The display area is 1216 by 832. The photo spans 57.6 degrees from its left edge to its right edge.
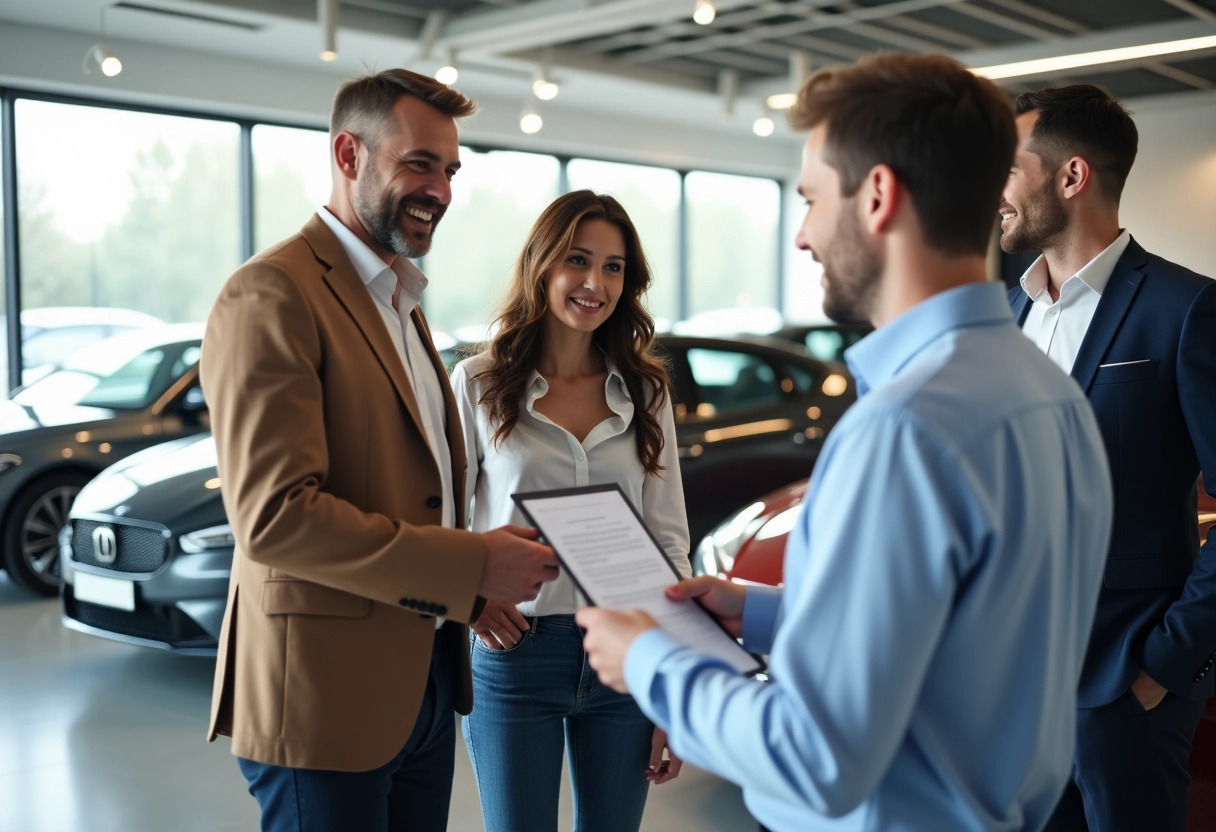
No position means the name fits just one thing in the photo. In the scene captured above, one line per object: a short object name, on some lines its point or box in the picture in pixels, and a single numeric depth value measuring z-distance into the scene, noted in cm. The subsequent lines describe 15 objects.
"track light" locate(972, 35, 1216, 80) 822
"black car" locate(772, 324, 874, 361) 816
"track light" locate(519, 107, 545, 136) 884
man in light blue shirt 94
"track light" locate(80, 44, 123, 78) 685
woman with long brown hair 197
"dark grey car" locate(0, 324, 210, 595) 532
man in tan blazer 145
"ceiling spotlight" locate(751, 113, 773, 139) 972
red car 229
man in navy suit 178
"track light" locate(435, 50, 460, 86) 771
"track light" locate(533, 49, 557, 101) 809
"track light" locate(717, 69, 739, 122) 1012
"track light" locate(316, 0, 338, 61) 698
